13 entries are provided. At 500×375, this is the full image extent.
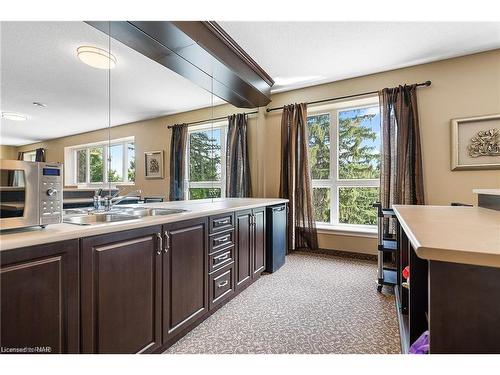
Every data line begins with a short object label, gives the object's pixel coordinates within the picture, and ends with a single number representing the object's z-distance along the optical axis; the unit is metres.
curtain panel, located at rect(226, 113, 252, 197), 3.60
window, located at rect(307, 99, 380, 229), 3.53
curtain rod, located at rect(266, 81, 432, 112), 2.98
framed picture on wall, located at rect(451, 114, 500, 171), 2.70
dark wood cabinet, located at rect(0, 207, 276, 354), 0.93
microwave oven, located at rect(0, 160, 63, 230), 0.92
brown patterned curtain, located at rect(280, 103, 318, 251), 3.65
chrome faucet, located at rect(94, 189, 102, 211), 1.90
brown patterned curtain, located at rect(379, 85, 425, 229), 2.97
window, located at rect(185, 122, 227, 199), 2.86
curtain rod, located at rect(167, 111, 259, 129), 2.59
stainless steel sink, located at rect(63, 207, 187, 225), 1.65
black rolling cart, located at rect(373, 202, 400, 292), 2.34
